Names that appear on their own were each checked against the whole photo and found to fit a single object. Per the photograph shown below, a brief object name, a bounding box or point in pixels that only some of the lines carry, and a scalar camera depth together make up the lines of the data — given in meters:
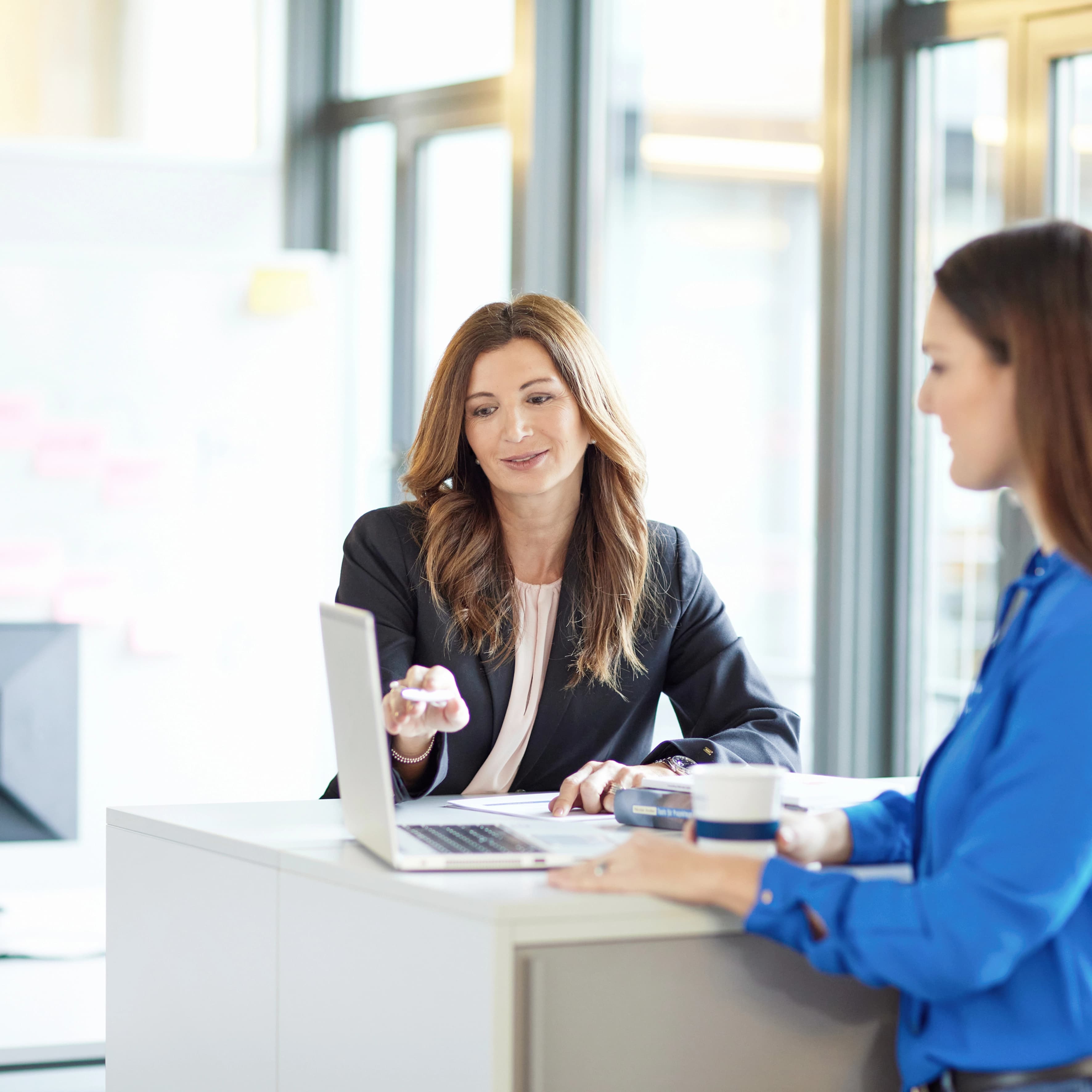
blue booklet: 3.15
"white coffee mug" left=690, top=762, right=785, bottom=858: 2.64
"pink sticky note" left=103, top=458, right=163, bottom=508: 7.26
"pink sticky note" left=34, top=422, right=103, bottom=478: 7.16
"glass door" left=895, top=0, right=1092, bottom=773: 5.96
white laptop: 2.67
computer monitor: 6.67
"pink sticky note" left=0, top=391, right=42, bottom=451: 7.12
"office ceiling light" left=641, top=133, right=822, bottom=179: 7.21
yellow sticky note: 7.54
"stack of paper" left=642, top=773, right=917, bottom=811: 3.44
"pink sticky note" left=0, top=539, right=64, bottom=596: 7.04
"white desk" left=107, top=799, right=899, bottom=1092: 2.49
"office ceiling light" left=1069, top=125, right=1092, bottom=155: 5.90
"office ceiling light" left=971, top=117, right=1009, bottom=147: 6.15
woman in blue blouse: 2.22
